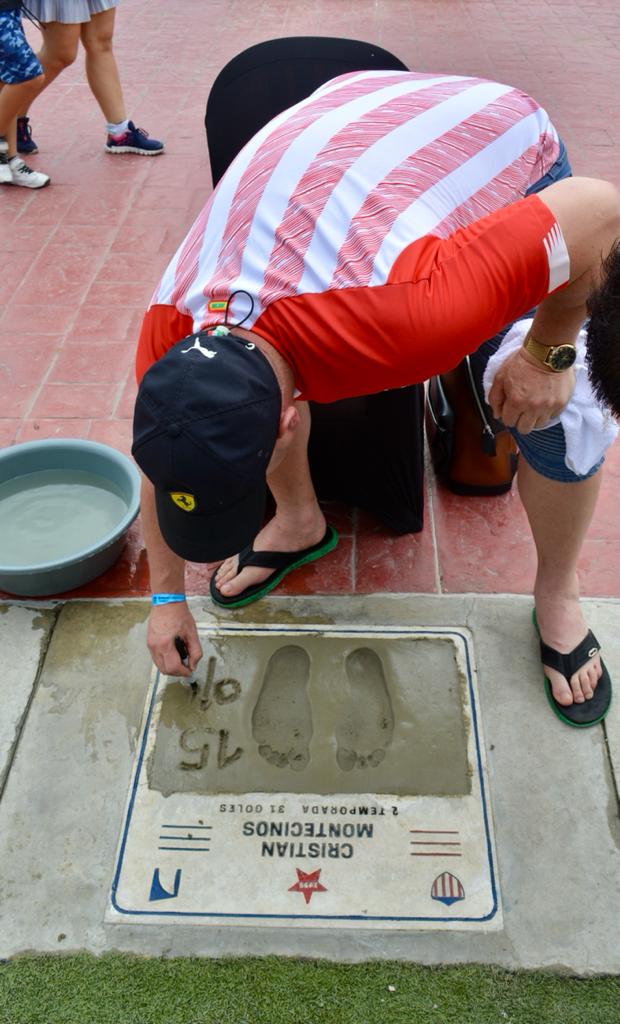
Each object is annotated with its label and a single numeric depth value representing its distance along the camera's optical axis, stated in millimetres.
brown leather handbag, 2055
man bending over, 1234
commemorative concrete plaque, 1548
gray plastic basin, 1955
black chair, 2082
